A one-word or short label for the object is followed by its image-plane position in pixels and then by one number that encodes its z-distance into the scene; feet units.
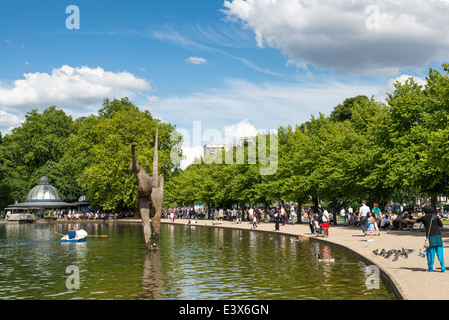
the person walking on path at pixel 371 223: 97.09
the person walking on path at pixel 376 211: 111.52
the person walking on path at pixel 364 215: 105.19
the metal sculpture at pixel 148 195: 80.89
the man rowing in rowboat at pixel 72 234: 107.14
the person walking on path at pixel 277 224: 124.47
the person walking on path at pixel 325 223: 104.63
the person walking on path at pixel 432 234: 49.52
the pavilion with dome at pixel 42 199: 253.44
